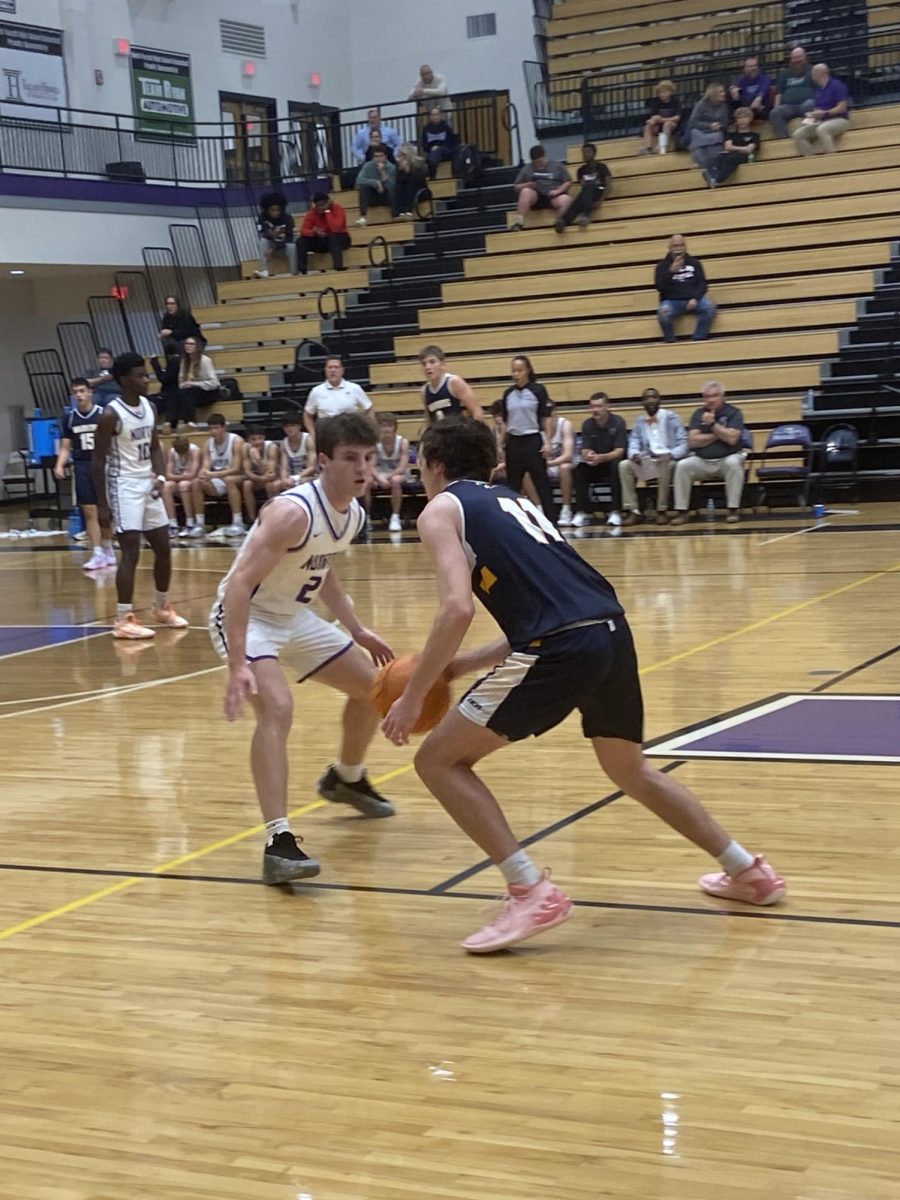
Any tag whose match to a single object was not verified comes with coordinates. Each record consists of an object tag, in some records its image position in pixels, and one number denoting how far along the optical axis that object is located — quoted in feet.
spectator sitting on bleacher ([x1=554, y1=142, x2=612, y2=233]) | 64.18
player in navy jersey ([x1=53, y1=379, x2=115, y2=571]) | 48.32
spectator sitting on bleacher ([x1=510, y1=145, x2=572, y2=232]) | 65.72
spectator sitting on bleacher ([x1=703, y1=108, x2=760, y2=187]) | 62.64
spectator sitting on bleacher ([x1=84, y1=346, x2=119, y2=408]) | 60.75
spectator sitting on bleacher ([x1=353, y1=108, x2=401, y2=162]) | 75.20
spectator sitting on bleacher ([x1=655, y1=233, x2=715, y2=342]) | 56.85
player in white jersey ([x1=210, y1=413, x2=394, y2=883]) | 14.89
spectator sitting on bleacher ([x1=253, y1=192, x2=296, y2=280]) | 73.56
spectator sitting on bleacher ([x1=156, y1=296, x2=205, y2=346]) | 68.64
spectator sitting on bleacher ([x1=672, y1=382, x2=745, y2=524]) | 48.21
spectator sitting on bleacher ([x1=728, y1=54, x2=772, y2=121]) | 64.40
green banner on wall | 79.71
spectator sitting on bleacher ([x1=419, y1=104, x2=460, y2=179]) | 74.64
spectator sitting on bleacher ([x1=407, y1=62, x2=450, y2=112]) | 78.54
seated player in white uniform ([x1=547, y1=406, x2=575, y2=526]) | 50.47
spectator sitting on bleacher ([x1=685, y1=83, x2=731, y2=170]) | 63.31
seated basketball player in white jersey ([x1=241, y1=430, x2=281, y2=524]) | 56.13
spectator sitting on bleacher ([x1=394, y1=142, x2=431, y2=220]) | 72.69
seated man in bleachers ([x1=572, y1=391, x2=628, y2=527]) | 50.37
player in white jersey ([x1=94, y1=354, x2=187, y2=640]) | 31.53
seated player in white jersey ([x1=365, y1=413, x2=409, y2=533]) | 53.36
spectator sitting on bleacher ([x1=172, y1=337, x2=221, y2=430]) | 65.87
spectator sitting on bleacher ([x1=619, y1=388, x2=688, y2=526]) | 49.57
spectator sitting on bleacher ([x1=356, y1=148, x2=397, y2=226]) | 73.46
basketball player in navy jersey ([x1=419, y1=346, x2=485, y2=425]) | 40.96
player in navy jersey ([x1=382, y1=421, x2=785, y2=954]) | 12.60
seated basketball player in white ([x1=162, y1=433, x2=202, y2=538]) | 57.26
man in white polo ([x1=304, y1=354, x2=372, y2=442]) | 48.29
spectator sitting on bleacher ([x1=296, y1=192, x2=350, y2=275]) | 71.61
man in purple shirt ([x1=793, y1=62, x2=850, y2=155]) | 61.98
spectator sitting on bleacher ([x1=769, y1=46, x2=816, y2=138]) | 63.62
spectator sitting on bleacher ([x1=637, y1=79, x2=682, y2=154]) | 66.23
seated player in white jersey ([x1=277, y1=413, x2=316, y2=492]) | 54.44
